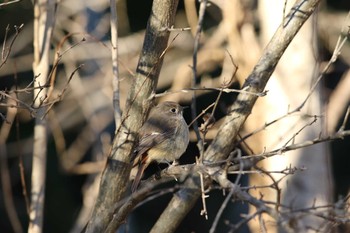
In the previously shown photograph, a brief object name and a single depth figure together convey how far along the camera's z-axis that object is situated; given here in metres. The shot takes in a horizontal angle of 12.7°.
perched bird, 11.33
